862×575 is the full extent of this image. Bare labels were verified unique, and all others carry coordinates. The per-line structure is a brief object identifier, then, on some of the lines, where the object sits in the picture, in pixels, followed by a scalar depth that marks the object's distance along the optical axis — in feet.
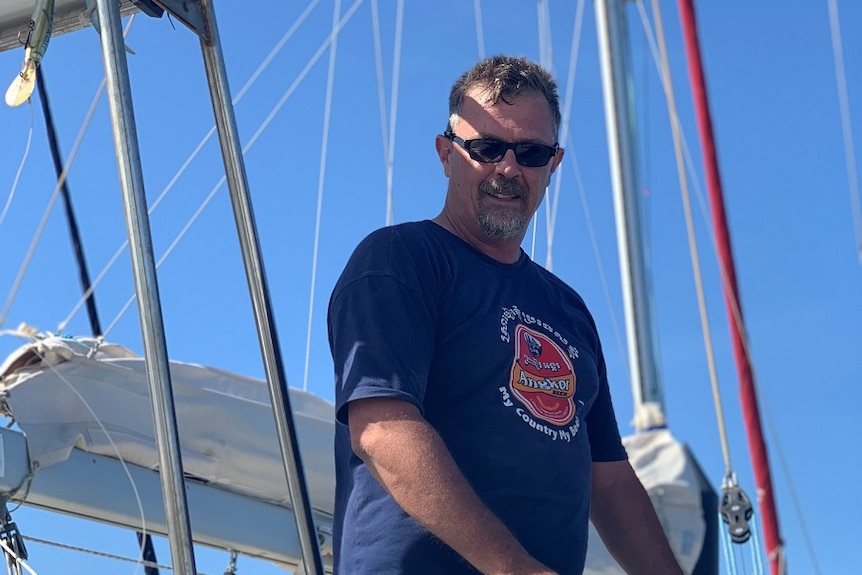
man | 5.71
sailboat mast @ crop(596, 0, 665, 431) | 18.49
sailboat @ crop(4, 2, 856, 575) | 12.99
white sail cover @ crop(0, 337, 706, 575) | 12.36
